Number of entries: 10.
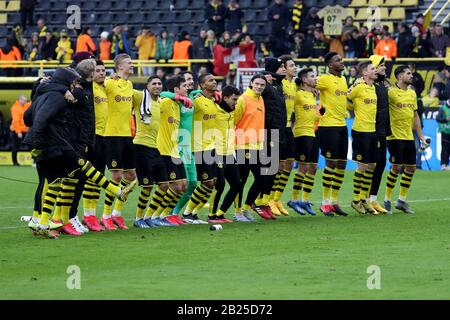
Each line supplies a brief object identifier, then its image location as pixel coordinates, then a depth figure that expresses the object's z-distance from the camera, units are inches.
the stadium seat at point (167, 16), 1669.5
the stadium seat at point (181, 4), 1673.2
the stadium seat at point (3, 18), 1766.7
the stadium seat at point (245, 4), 1617.9
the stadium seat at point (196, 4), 1660.9
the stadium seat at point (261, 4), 1612.9
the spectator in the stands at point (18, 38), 1616.6
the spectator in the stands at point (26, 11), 1711.4
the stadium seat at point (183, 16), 1654.8
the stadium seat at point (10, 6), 1775.3
